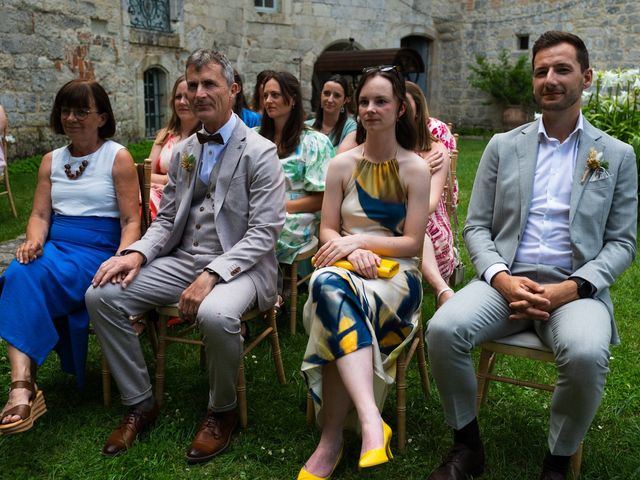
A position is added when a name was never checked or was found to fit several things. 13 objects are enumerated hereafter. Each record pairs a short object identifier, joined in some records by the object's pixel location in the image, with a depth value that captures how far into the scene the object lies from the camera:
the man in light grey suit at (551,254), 2.40
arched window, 12.01
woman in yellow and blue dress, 2.53
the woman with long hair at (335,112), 5.01
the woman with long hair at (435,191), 3.79
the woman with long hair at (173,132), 4.43
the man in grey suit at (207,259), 2.81
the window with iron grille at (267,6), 13.95
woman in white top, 2.88
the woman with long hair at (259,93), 4.52
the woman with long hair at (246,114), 5.01
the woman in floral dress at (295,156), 4.06
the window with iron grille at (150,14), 11.37
